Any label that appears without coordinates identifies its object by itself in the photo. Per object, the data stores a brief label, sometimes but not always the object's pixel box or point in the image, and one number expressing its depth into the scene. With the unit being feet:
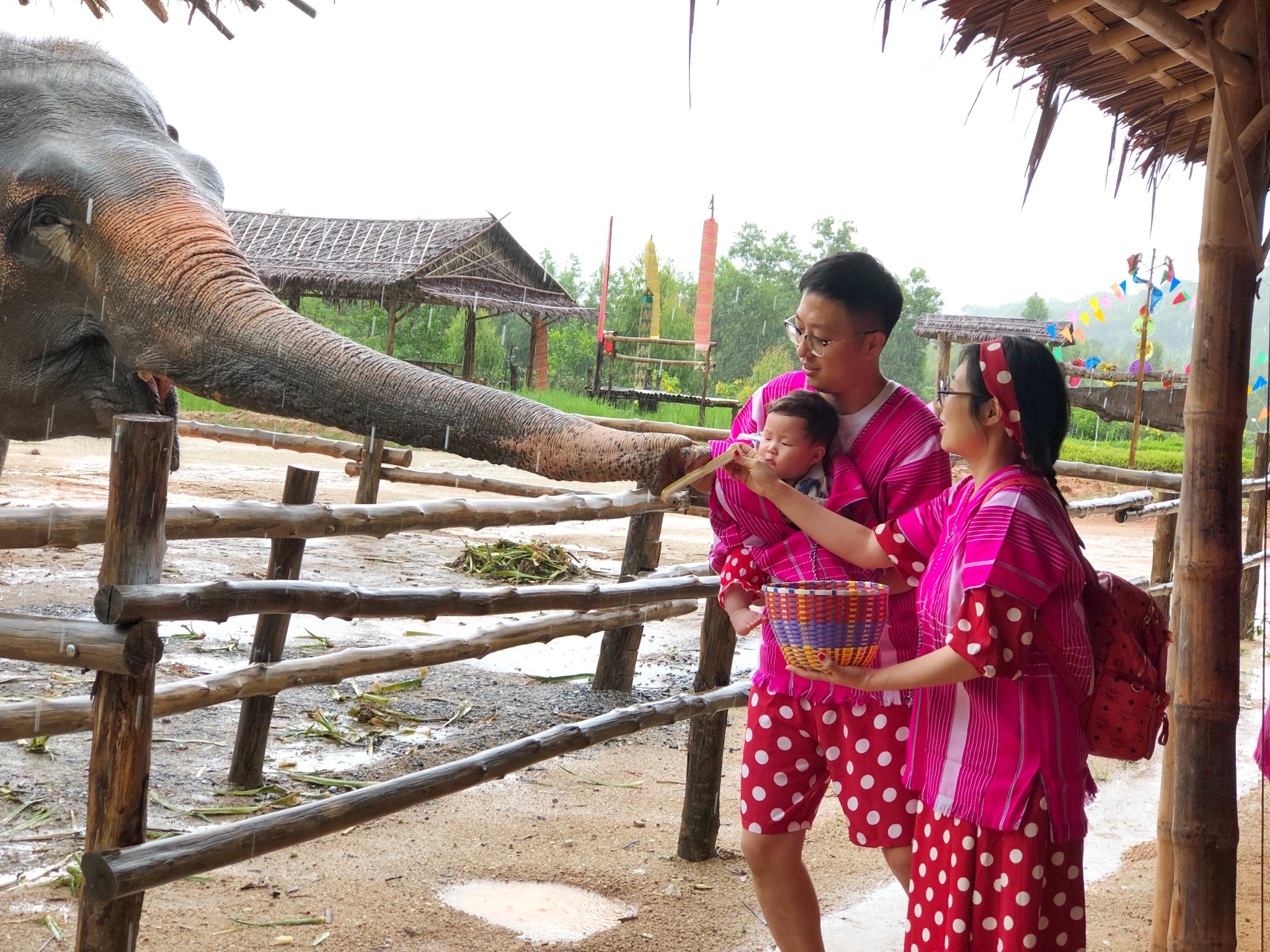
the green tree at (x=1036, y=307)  162.91
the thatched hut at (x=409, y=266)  55.88
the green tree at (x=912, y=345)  121.80
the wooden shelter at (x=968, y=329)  55.42
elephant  7.73
